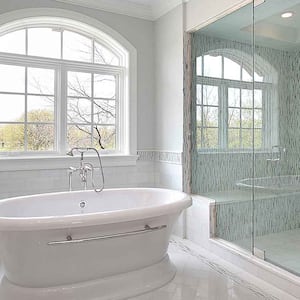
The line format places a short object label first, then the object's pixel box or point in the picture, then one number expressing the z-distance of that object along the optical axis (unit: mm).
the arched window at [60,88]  3324
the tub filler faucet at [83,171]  2973
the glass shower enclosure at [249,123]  3021
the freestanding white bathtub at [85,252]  1973
